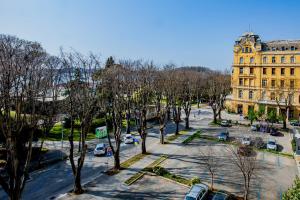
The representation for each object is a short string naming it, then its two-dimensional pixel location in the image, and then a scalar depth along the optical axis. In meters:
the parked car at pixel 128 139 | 32.95
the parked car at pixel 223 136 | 34.79
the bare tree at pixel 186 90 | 38.15
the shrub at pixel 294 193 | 12.14
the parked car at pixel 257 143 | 29.04
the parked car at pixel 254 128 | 41.03
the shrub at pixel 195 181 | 20.29
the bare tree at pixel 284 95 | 45.61
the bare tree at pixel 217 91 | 46.20
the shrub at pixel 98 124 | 37.61
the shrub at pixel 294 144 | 31.08
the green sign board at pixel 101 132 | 34.35
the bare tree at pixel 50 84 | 18.52
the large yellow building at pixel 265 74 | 47.05
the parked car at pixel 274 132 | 38.25
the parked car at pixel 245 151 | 20.51
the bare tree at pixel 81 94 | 19.13
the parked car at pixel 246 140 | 30.64
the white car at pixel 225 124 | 44.11
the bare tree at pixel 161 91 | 31.95
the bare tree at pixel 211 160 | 20.56
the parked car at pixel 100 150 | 27.80
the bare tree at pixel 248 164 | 17.57
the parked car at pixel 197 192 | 17.09
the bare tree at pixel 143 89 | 28.82
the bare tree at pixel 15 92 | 13.33
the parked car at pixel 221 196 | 17.37
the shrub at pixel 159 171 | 22.46
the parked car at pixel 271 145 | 30.88
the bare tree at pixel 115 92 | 22.70
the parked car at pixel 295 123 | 44.47
